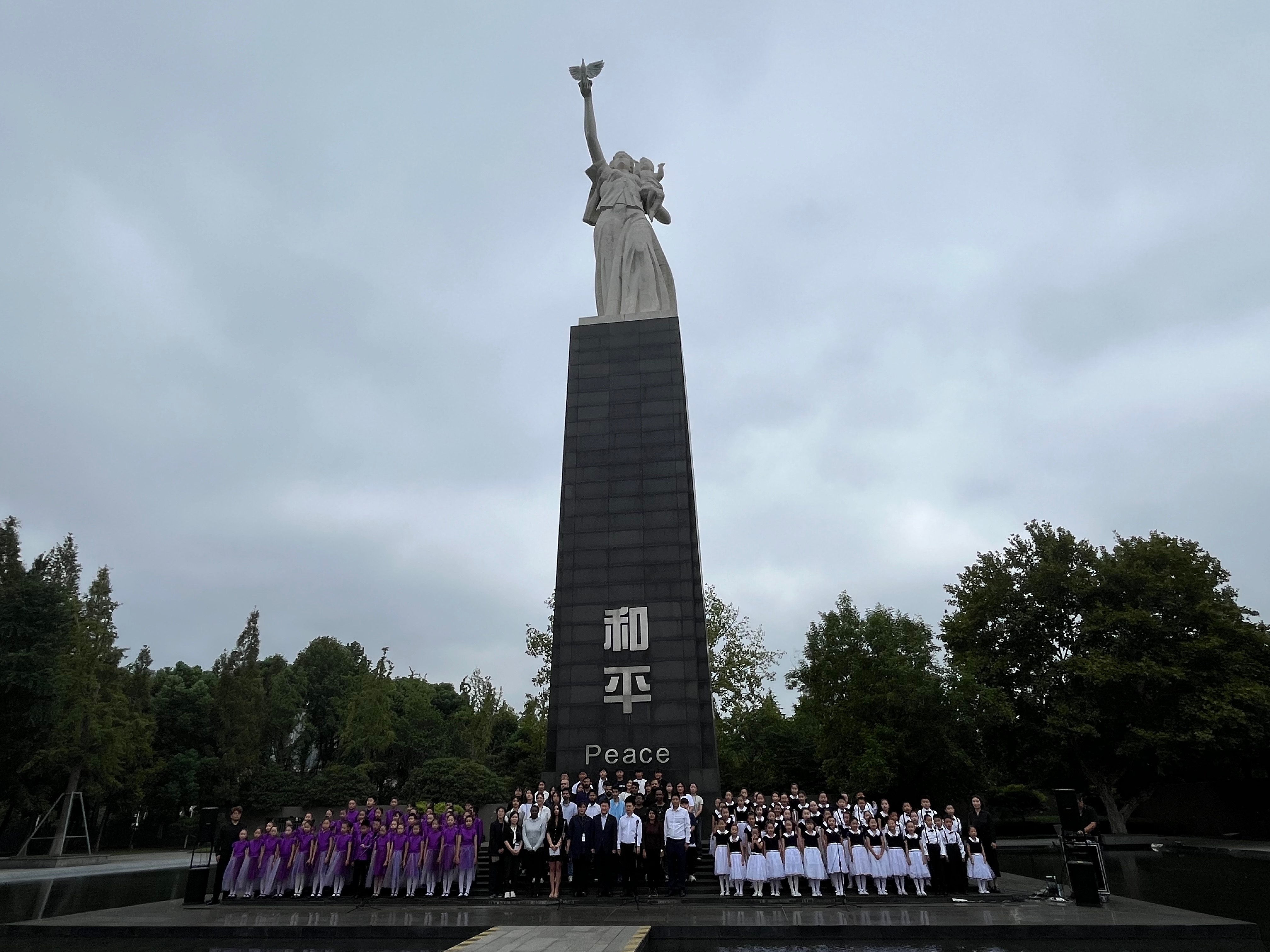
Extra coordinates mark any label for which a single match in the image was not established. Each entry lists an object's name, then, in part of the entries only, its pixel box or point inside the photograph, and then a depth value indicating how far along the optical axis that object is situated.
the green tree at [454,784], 25.62
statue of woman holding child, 19.14
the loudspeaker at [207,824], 11.31
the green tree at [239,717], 33.81
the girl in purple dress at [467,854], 11.34
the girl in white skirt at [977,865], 10.81
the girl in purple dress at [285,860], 11.77
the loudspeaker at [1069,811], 9.51
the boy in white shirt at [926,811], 11.12
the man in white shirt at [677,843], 10.80
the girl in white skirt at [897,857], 10.86
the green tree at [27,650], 21.11
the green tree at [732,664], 31.25
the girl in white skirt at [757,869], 10.82
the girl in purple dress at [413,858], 11.38
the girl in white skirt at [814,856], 10.84
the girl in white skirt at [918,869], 10.81
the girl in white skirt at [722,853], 10.89
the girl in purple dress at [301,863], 11.73
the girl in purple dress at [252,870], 11.70
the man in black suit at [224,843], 11.62
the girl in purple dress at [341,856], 11.62
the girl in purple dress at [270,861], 11.81
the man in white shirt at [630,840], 10.84
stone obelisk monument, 14.19
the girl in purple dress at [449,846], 11.38
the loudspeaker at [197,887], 11.40
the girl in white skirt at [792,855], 10.84
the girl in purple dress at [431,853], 11.44
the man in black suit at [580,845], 10.85
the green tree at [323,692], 45.59
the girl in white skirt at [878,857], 10.87
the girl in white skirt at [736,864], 10.87
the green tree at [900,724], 23.69
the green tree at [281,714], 40.38
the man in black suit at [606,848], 10.91
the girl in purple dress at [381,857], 11.51
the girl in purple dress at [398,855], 11.52
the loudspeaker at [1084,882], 9.53
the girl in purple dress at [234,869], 11.66
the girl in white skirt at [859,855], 10.88
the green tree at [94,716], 24.11
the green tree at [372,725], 34.75
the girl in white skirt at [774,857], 10.81
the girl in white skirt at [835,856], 10.87
